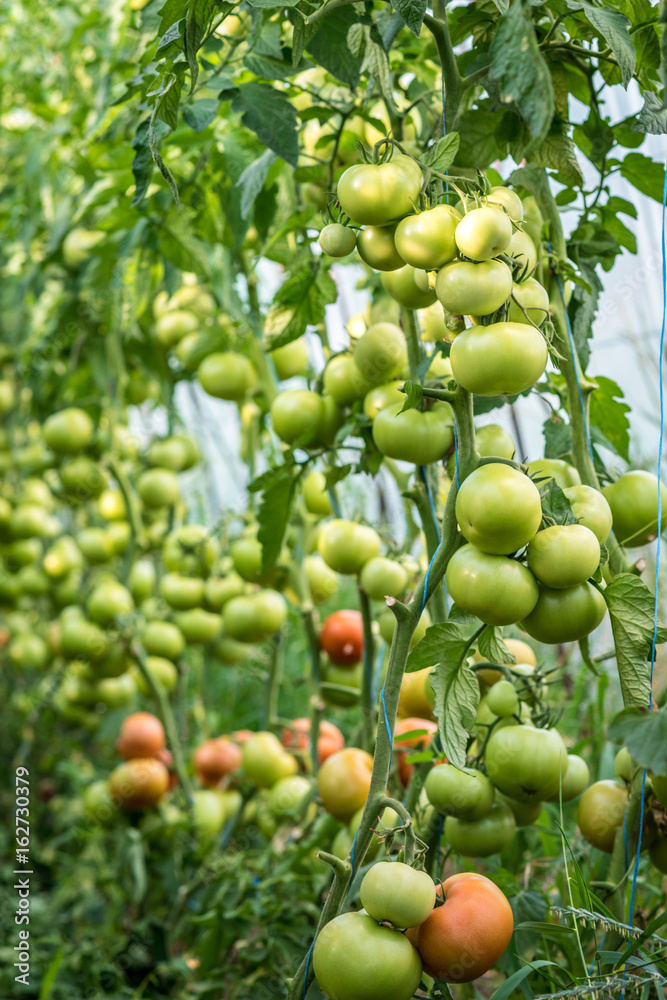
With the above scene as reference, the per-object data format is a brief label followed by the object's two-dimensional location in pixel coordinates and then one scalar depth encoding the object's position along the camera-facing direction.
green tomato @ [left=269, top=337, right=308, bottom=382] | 2.48
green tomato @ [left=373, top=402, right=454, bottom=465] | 1.75
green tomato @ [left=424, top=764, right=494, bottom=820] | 1.72
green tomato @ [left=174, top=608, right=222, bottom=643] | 2.92
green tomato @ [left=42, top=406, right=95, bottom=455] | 3.14
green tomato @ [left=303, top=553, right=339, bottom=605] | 2.58
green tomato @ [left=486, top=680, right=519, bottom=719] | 1.77
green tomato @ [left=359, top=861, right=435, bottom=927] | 1.59
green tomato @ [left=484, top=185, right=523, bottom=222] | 1.64
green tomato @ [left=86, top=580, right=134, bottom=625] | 3.01
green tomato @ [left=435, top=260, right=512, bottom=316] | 1.59
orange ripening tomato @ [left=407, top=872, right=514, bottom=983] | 1.63
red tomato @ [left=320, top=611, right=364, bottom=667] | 2.33
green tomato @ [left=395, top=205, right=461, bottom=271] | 1.59
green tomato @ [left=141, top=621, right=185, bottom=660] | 2.94
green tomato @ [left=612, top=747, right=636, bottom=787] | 1.77
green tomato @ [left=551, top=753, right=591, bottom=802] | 1.82
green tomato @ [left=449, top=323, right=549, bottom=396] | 1.58
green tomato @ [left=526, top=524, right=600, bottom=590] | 1.59
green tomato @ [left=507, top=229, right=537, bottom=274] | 1.66
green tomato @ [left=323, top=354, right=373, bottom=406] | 1.94
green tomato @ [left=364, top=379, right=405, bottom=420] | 1.86
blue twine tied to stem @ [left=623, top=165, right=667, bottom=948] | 1.68
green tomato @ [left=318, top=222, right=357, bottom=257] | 1.64
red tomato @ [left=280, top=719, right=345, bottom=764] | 2.36
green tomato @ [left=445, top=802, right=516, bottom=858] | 1.76
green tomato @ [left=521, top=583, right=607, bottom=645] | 1.62
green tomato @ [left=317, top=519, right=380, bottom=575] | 2.03
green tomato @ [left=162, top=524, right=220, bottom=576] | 2.82
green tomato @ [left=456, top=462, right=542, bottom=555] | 1.58
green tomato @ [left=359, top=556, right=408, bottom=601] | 1.97
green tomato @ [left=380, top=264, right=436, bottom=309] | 1.71
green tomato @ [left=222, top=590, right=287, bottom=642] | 2.46
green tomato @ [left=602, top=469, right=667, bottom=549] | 1.76
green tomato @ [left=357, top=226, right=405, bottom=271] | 1.65
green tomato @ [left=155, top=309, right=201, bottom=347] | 2.92
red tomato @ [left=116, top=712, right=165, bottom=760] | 2.95
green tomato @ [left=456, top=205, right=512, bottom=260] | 1.57
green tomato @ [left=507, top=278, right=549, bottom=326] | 1.64
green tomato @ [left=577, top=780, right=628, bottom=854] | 1.77
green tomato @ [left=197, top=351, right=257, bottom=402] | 2.42
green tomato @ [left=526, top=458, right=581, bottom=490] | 1.74
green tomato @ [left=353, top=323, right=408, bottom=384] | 1.88
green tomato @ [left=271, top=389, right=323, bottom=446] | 1.97
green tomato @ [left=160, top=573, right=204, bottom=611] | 2.76
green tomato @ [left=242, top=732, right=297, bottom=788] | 2.36
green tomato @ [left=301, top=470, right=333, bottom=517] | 2.27
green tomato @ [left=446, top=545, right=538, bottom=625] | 1.59
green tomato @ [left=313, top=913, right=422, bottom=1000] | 1.59
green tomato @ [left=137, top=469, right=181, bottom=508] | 3.13
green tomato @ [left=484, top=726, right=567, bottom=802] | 1.72
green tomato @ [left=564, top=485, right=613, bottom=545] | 1.65
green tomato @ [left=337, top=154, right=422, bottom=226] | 1.61
